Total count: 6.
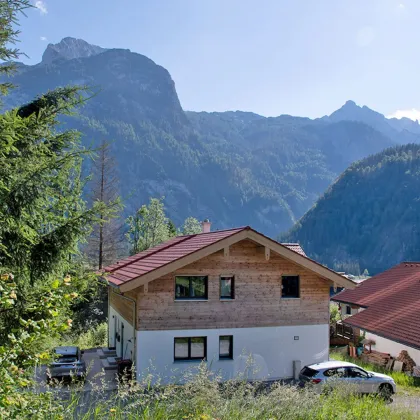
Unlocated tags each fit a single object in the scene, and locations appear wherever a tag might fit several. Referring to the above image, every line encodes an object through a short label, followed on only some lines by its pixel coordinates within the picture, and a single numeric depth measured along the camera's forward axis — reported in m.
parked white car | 16.28
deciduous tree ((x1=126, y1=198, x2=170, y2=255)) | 47.78
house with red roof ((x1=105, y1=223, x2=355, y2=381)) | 18.91
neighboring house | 24.34
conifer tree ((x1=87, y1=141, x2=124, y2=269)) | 41.91
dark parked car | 16.95
